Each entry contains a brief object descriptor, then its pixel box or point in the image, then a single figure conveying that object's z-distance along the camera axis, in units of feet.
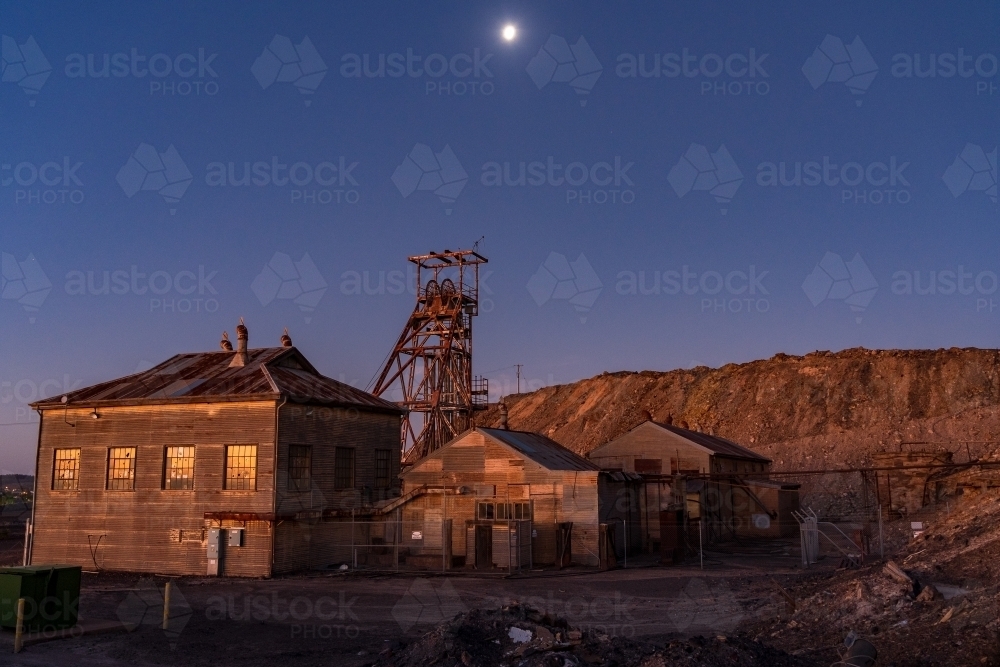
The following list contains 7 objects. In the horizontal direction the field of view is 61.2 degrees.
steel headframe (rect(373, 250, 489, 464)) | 180.86
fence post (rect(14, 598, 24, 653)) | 56.59
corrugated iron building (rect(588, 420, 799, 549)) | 148.66
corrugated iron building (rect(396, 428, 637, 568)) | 106.01
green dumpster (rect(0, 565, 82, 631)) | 60.85
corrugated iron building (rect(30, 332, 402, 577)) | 103.40
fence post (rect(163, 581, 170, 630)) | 64.64
